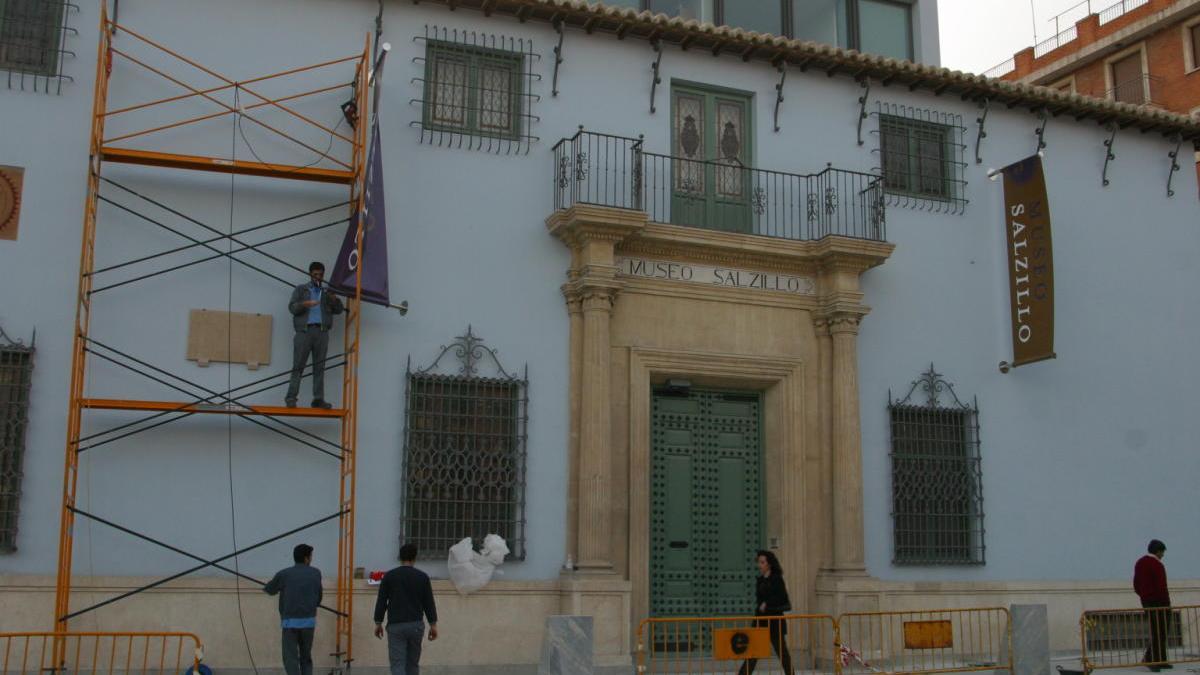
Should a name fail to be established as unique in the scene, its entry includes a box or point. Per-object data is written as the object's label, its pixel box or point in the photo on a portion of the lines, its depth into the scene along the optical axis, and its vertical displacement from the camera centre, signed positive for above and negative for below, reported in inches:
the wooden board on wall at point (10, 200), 444.5 +121.7
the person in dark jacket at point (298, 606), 392.2 -22.6
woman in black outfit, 435.2 -22.4
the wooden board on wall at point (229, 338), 458.3 +74.3
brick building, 1115.9 +466.5
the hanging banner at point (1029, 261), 572.4 +132.1
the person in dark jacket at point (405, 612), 381.7 -23.8
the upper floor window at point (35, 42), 457.4 +185.2
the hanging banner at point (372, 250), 462.0 +108.4
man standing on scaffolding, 456.1 +77.7
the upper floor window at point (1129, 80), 1152.8 +440.3
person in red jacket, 490.9 -23.9
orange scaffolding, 424.8 +94.6
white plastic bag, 468.8 -10.4
